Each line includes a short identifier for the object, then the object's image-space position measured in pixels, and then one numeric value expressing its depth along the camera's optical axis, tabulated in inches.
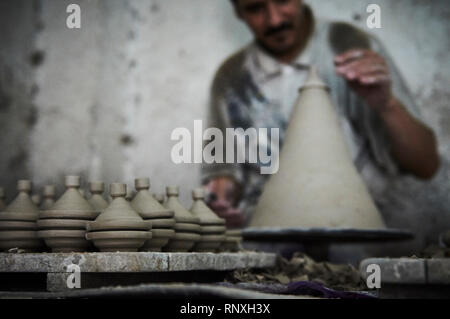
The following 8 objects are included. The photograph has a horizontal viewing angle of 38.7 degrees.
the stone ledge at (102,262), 73.7
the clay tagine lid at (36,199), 101.3
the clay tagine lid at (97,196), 91.3
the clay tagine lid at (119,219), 77.9
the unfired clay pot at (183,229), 92.8
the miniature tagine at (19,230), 83.5
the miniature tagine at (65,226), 80.3
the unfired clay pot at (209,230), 101.8
